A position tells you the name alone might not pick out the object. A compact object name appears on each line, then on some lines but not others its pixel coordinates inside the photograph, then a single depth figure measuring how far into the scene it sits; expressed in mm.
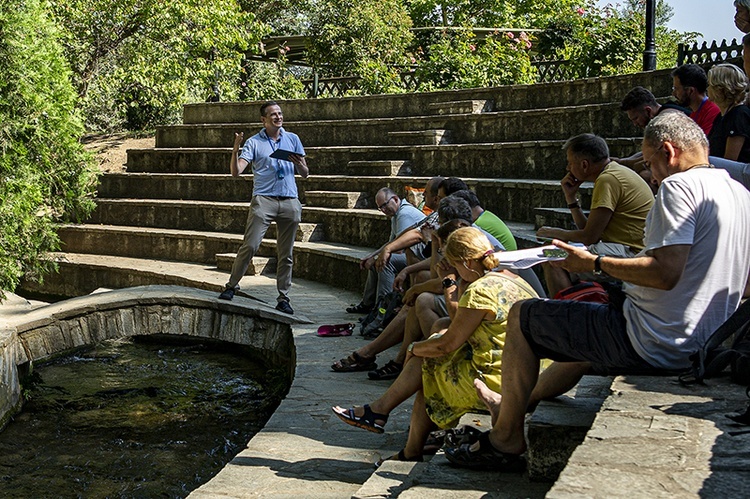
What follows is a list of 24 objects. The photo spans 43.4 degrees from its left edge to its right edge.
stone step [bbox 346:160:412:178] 12227
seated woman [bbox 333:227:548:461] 4297
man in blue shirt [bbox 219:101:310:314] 8844
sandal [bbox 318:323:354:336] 7984
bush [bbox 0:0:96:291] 10953
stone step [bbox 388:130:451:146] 12438
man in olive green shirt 5262
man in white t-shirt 3338
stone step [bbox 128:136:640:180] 10461
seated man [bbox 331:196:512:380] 5695
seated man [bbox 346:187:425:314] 8078
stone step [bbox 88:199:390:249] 11430
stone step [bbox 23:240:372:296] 10766
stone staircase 10477
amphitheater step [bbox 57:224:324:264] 12664
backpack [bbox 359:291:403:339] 7562
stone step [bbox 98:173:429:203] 12273
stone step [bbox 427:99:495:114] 12664
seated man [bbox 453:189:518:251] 6363
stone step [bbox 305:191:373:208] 12133
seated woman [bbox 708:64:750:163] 5219
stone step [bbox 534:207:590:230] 7858
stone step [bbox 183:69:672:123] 10834
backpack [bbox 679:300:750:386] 3363
